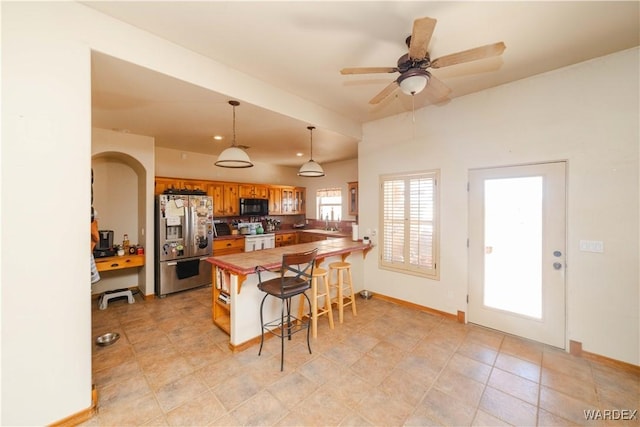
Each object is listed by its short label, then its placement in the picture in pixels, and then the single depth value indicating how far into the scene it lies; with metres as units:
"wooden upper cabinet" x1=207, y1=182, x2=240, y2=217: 5.82
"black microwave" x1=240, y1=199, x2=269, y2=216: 6.28
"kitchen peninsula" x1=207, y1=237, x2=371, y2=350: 2.75
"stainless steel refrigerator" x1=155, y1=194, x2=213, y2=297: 4.43
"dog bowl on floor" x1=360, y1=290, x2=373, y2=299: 4.34
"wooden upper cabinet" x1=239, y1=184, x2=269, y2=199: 6.34
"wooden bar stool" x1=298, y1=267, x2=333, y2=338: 3.03
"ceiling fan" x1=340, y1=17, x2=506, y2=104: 1.60
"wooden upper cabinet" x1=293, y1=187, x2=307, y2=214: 7.60
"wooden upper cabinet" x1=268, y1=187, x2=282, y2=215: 6.95
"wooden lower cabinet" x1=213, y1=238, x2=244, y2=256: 5.45
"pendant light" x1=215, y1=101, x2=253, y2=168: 3.04
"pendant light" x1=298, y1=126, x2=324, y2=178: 4.15
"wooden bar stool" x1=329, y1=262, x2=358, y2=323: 3.45
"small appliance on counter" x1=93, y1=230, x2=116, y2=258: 4.02
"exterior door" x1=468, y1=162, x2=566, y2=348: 2.81
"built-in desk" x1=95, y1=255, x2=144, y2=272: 3.90
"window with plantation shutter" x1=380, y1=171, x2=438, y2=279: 3.69
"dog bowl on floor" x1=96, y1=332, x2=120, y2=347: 2.90
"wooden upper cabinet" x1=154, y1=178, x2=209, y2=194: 5.04
